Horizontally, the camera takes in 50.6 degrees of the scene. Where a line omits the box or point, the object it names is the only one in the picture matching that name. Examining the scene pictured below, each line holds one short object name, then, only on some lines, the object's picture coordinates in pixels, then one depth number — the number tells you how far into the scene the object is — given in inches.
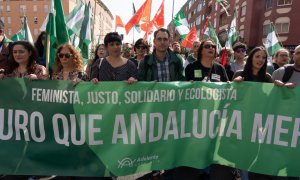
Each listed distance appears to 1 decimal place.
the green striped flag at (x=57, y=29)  167.8
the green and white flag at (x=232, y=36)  406.3
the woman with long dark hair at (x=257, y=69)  154.7
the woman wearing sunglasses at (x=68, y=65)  152.9
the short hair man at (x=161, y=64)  167.2
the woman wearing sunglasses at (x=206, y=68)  160.7
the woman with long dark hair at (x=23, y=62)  150.1
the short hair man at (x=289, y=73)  162.1
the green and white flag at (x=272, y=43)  366.9
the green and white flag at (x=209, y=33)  379.4
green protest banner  137.9
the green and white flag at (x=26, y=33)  279.6
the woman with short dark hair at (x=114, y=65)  158.7
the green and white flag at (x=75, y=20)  281.9
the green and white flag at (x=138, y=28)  417.9
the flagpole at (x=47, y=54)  149.9
